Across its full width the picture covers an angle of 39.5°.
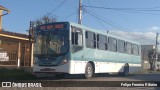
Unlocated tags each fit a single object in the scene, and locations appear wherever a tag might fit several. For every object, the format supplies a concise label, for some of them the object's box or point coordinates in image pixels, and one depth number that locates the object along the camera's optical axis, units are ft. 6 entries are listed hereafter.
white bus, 40.18
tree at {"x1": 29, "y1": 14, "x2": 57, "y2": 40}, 107.26
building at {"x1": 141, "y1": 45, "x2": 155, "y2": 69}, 163.69
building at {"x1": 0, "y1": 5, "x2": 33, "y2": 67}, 61.52
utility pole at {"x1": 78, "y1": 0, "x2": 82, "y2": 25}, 69.60
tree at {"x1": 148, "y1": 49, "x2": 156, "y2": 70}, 170.96
